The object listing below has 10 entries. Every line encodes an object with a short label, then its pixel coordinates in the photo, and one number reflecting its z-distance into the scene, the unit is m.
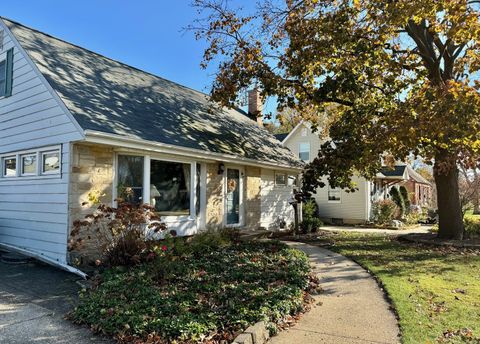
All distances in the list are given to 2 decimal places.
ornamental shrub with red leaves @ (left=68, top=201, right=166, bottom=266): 7.60
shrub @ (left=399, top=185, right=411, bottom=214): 25.04
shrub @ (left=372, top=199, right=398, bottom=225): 21.14
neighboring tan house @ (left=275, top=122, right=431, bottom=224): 21.67
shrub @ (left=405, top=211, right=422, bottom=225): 22.24
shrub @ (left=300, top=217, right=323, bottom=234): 16.06
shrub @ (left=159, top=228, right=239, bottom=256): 8.59
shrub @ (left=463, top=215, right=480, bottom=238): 13.85
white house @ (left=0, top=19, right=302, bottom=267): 8.13
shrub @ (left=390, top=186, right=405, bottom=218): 23.61
